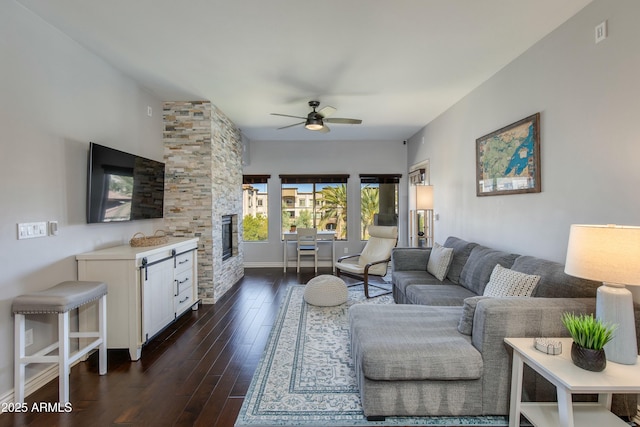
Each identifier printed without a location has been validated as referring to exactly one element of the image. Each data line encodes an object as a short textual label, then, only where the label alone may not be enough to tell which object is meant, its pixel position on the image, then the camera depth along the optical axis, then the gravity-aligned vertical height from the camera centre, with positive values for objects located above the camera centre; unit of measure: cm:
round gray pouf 381 -101
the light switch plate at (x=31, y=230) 211 -10
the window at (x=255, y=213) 659 +4
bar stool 197 -74
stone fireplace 406 +51
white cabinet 258 -66
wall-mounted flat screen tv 266 +31
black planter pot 143 -71
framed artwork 271 +55
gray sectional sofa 174 -87
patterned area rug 181 -124
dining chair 603 -60
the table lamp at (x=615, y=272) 147 -30
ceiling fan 397 +127
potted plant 143 -64
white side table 135 -80
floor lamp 471 +26
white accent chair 441 -68
